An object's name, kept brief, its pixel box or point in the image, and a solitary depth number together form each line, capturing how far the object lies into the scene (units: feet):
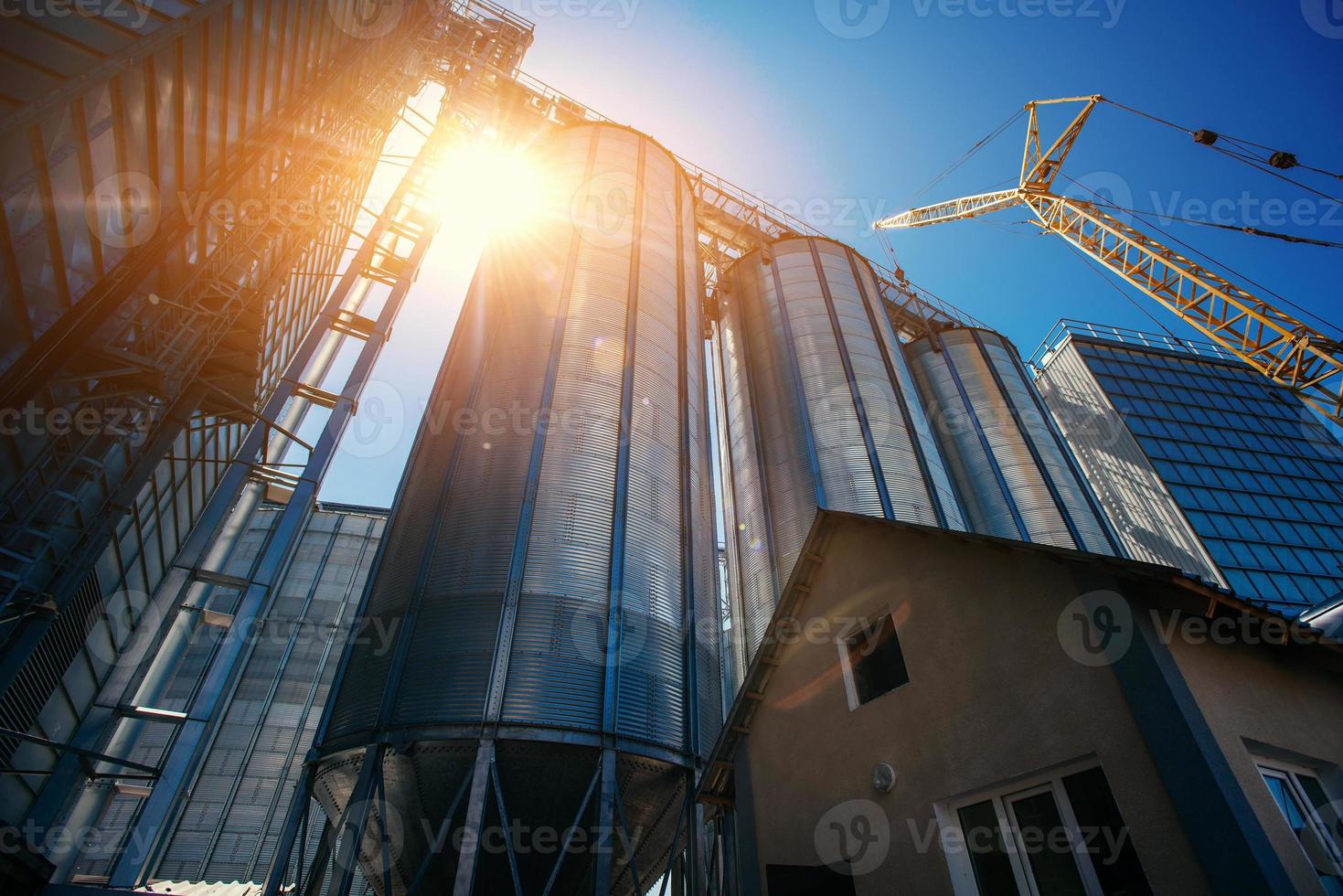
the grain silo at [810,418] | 59.47
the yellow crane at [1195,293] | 82.58
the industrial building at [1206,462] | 139.13
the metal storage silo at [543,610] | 29.68
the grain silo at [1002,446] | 73.56
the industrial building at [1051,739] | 17.01
